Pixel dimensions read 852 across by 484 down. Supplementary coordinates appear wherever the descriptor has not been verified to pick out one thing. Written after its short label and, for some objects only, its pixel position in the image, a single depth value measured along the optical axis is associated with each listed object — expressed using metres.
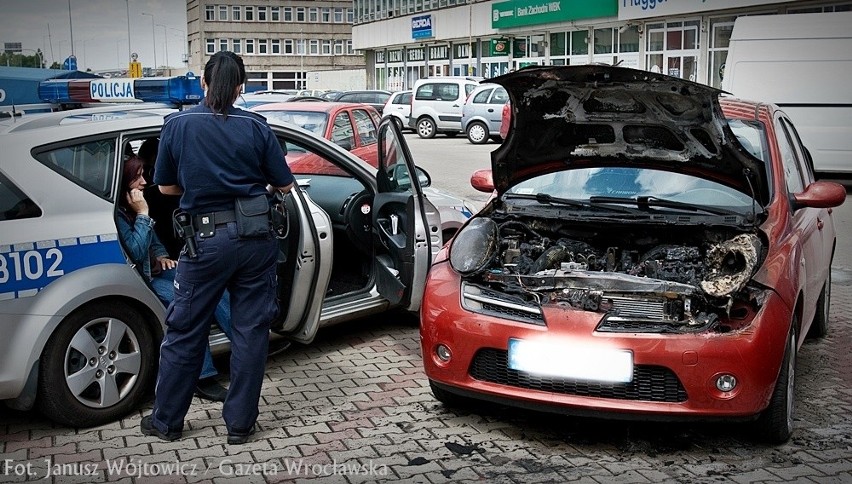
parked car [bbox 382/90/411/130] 32.47
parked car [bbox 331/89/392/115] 33.47
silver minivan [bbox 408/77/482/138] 31.22
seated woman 5.15
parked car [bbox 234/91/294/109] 27.48
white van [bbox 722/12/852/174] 15.28
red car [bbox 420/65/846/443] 4.47
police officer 4.55
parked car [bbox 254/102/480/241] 13.02
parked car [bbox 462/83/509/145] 28.12
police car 4.62
